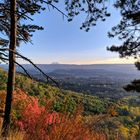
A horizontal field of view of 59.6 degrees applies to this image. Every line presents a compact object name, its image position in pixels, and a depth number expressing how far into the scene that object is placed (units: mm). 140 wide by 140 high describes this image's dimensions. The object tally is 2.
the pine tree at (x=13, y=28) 3161
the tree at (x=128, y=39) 5123
